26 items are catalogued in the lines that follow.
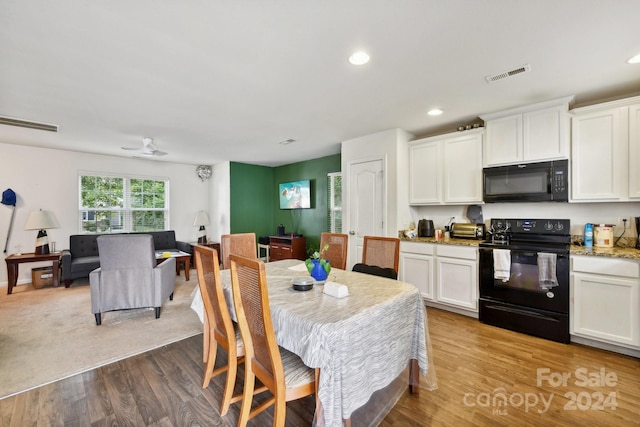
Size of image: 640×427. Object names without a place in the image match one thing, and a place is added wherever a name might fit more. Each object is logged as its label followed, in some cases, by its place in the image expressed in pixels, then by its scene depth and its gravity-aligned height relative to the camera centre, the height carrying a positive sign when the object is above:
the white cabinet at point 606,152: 2.49 +0.54
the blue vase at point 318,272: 1.94 -0.44
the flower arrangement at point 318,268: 1.94 -0.41
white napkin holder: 1.66 -0.49
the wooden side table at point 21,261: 4.15 -0.76
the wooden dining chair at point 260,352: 1.28 -0.72
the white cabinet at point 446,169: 3.38 +0.54
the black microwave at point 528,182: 2.80 +0.29
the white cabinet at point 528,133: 2.77 +0.82
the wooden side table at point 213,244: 6.07 -0.73
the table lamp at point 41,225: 4.43 -0.19
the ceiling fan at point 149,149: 4.06 +0.96
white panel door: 3.96 +0.11
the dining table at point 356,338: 1.25 -0.67
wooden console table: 5.67 -0.78
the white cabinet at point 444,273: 3.16 -0.79
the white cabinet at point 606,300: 2.30 -0.82
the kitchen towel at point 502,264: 2.85 -0.58
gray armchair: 3.04 -0.74
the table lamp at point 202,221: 6.24 -0.21
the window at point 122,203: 5.34 +0.19
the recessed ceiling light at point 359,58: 2.00 +1.15
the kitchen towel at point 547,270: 2.61 -0.60
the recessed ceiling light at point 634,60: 2.03 +1.12
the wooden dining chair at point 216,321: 1.68 -0.74
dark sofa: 4.40 -0.72
